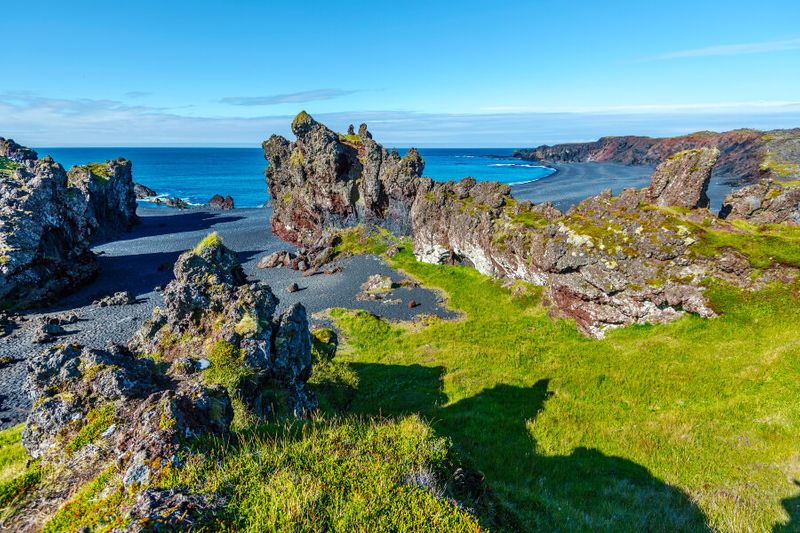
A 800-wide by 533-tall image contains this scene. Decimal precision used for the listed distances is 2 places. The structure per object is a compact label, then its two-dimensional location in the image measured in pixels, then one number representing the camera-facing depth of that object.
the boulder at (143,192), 143.00
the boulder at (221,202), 126.62
